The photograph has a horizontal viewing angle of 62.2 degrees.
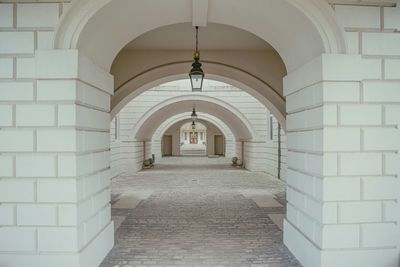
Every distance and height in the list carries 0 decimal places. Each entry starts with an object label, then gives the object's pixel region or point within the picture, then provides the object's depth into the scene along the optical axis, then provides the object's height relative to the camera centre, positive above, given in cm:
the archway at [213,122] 2405 +23
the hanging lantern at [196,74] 580 +110
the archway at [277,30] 369 +133
